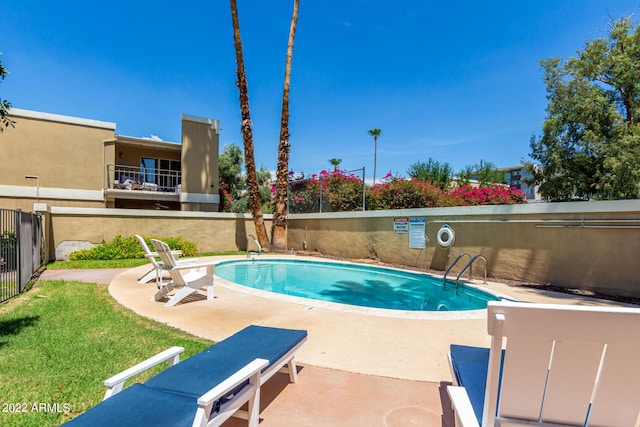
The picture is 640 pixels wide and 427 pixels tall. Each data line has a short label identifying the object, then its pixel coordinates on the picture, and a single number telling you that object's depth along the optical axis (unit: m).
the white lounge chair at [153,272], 6.22
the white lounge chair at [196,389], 1.69
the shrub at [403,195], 12.97
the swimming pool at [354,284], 7.15
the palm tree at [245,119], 13.51
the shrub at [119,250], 11.86
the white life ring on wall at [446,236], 9.12
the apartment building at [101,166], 16.58
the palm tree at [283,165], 14.27
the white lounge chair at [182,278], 5.54
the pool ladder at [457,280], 7.93
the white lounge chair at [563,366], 1.29
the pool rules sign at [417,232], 10.35
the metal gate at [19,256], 6.12
